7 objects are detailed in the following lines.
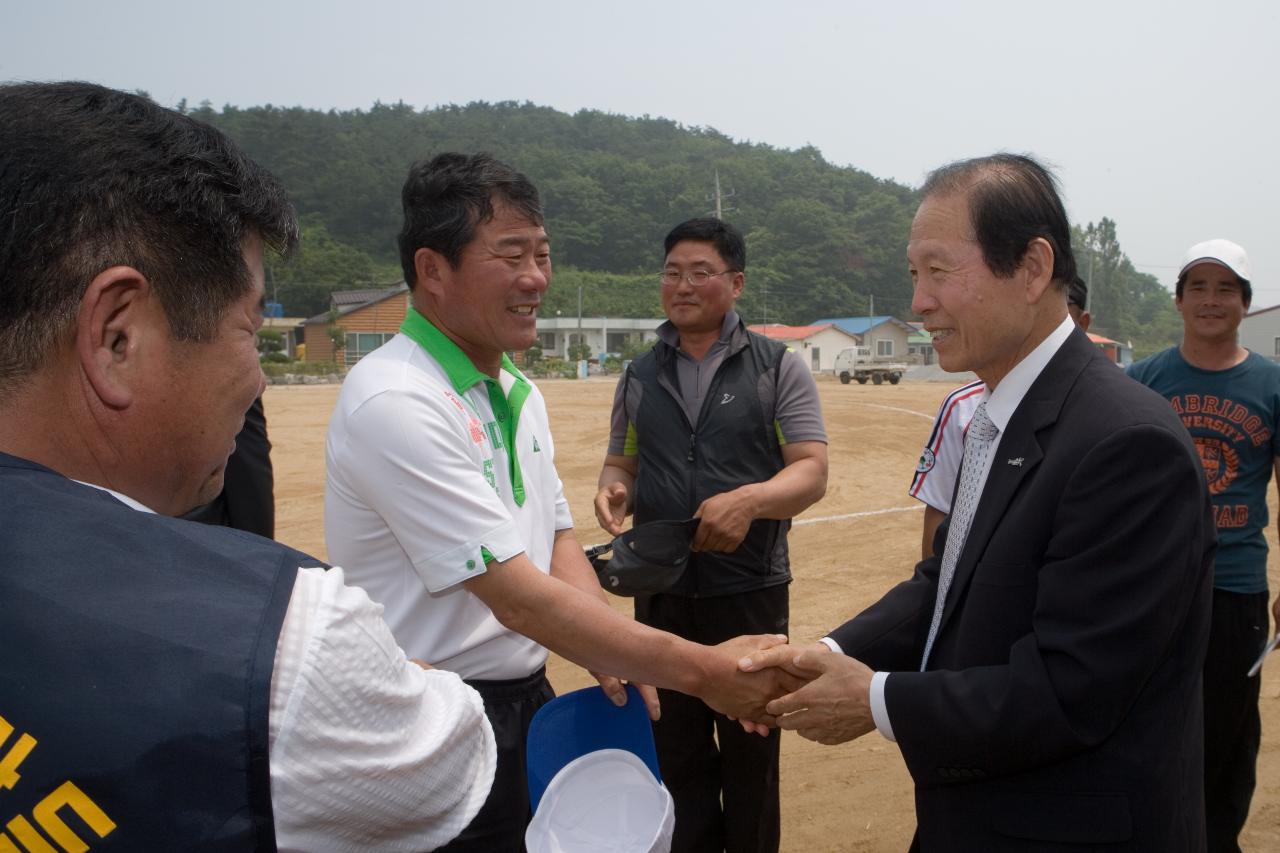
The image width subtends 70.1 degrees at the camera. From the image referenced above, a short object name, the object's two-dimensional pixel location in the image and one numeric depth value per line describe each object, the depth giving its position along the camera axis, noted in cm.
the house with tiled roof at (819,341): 6256
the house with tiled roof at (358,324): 5775
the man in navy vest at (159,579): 86
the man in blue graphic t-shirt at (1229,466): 388
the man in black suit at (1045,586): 194
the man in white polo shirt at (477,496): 238
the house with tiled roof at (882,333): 6875
